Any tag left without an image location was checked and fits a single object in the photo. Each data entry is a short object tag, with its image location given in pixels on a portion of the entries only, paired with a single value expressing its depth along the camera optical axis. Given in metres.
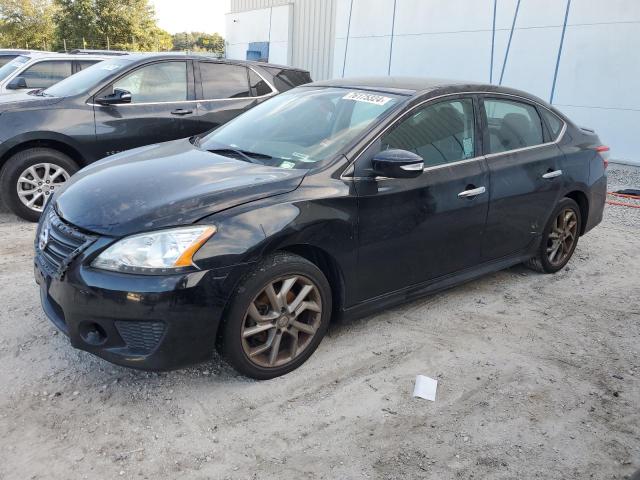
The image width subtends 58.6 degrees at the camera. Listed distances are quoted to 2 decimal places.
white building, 10.41
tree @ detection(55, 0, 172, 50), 33.84
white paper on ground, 3.14
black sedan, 2.77
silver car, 8.30
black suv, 5.74
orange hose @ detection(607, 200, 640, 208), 7.59
